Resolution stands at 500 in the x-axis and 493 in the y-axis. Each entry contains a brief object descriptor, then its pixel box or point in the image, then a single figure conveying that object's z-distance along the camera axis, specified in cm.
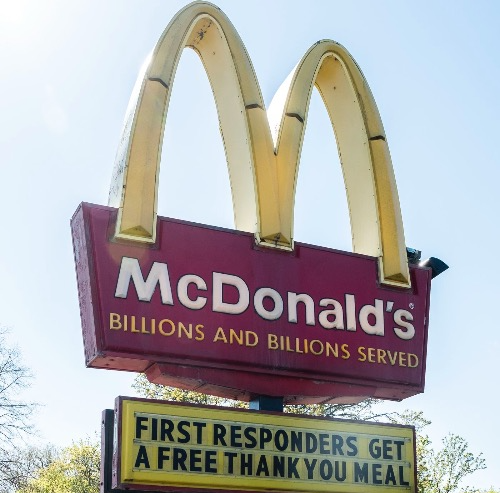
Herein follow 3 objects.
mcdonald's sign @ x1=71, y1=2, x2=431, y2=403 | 845
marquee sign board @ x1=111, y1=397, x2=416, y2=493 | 794
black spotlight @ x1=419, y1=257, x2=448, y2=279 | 1048
